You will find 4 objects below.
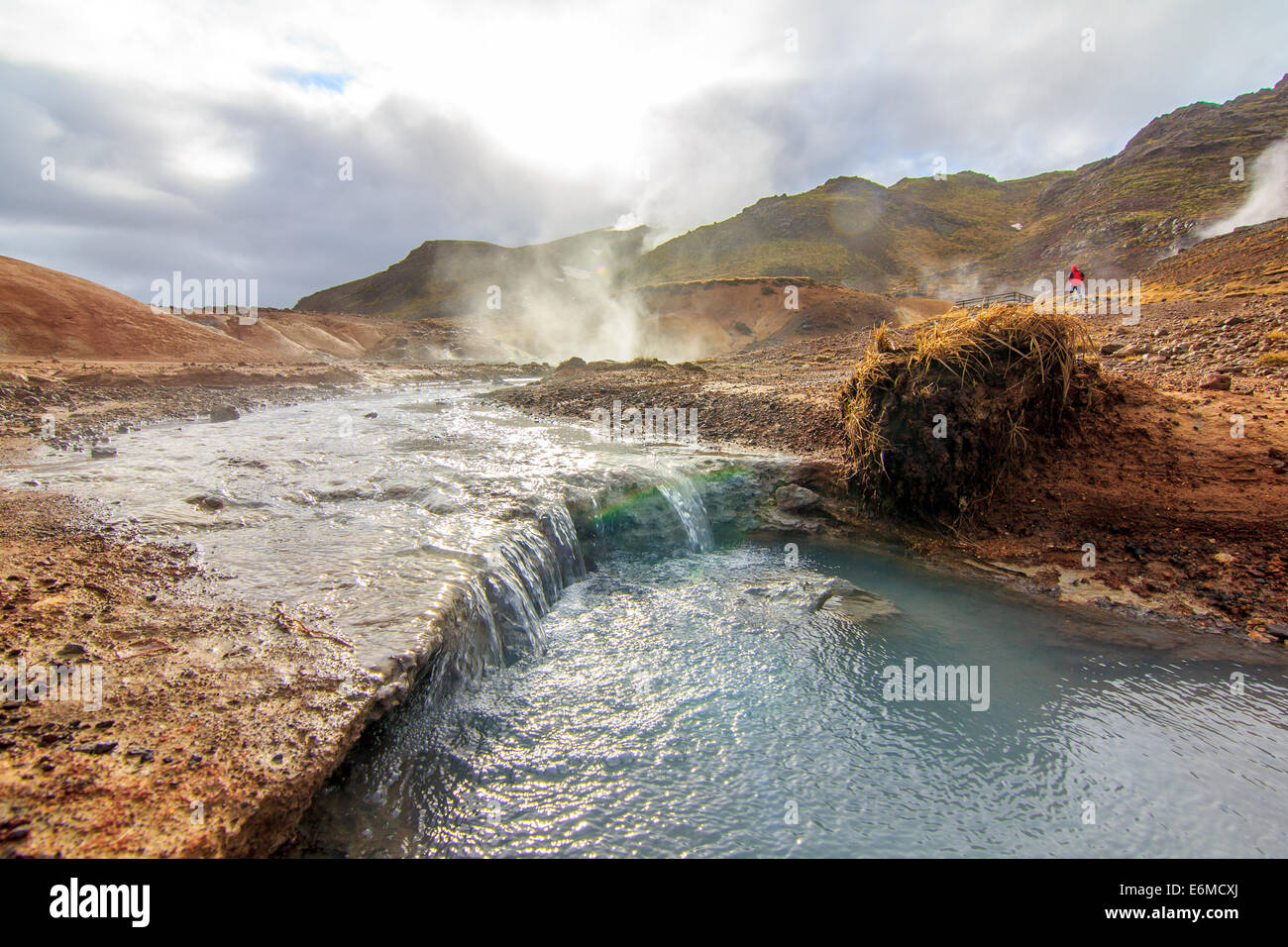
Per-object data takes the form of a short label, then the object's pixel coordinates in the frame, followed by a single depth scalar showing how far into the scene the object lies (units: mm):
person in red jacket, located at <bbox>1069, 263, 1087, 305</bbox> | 14416
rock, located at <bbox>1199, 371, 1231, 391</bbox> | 6637
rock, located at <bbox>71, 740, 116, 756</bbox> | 2166
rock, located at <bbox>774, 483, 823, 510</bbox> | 7109
